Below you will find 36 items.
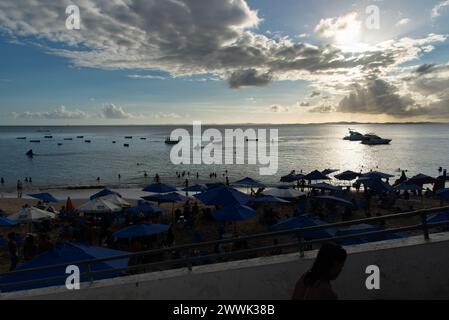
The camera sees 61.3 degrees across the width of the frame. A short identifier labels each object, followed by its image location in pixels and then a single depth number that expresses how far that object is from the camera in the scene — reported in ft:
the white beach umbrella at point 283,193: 63.98
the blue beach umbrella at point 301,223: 38.07
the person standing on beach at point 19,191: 120.78
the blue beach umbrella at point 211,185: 79.27
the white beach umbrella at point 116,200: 61.77
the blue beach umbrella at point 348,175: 95.50
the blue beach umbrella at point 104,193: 70.90
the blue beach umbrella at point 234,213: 44.68
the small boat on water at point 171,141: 410.54
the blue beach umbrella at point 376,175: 88.88
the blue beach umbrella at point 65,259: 23.57
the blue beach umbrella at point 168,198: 64.23
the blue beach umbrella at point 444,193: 57.21
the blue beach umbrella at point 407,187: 73.82
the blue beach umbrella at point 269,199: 59.88
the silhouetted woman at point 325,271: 9.85
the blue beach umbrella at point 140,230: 42.37
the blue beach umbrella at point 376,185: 76.43
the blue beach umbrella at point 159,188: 68.74
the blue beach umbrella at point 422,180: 82.58
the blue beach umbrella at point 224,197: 53.43
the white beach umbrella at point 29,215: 52.16
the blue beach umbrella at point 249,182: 81.56
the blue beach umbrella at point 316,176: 86.79
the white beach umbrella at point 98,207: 56.34
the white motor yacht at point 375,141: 380.78
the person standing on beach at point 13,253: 37.83
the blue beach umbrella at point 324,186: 79.01
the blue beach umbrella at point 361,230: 30.49
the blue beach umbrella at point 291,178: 94.77
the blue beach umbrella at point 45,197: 72.43
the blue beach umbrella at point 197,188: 77.08
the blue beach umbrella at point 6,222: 49.93
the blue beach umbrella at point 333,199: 59.19
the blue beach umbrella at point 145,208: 57.84
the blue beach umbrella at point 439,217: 36.54
